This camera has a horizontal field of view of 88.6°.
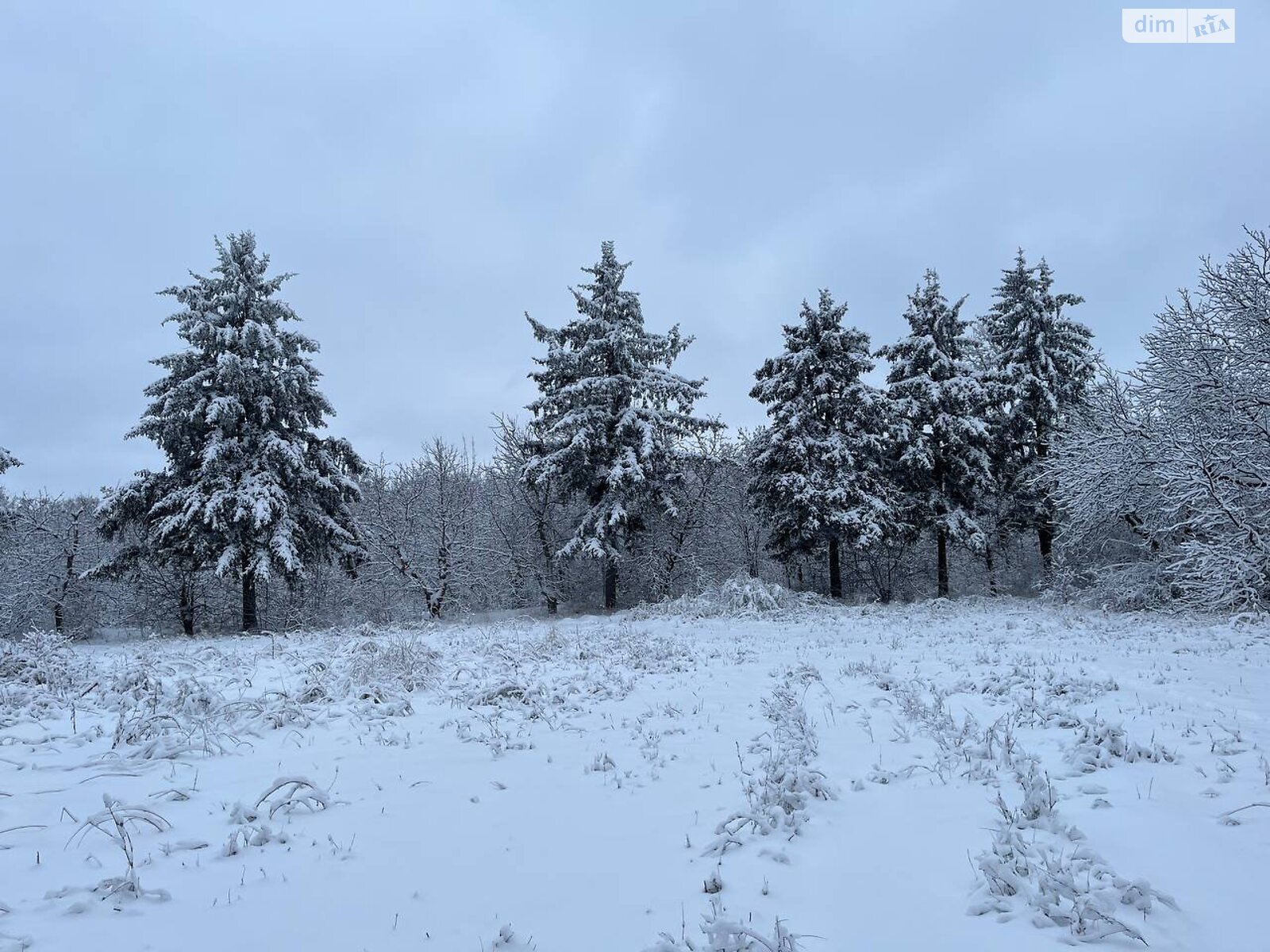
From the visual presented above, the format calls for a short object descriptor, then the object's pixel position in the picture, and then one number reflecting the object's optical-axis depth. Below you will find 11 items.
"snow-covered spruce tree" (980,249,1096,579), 27.17
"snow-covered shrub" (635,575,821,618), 21.94
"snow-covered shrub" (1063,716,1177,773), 5.27
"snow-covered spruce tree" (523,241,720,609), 24.48
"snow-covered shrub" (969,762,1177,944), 3.17
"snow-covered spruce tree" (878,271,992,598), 26.39
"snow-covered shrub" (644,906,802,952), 3.07
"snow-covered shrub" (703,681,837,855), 4.49
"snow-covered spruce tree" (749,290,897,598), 24.86
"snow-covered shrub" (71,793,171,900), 3.63
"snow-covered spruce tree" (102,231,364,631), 20.17
